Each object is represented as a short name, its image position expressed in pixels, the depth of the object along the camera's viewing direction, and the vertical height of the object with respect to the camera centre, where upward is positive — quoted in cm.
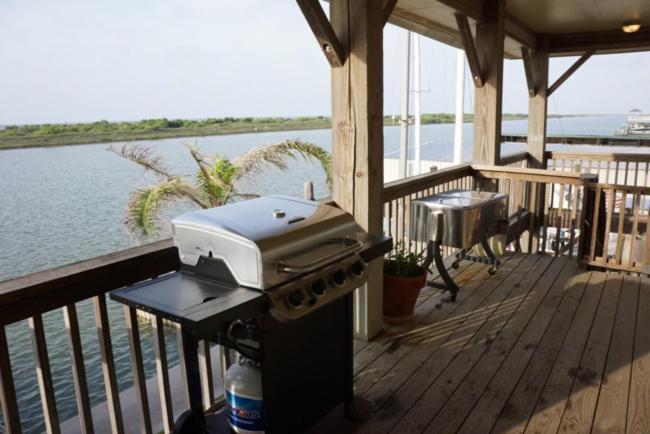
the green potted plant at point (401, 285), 318 -109
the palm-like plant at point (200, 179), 636 -71
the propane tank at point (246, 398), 175 -99
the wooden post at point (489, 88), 492 +33
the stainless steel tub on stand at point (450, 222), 367 -79
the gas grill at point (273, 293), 151 -53
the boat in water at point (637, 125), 1745 -39
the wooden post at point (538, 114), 709 +5
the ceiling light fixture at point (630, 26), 595 +110
